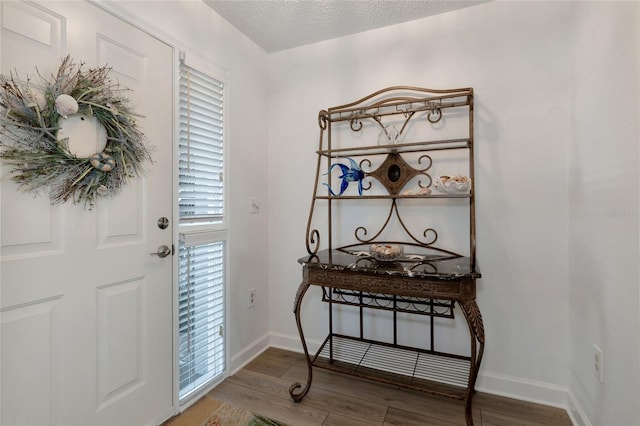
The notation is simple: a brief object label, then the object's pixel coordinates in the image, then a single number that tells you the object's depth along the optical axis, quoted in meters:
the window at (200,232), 1.72
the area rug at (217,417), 1.59
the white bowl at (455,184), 1.65
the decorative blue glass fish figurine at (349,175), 1.97
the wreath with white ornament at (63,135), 1.05
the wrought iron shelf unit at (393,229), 1.63
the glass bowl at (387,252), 1.77
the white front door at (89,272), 1.06
